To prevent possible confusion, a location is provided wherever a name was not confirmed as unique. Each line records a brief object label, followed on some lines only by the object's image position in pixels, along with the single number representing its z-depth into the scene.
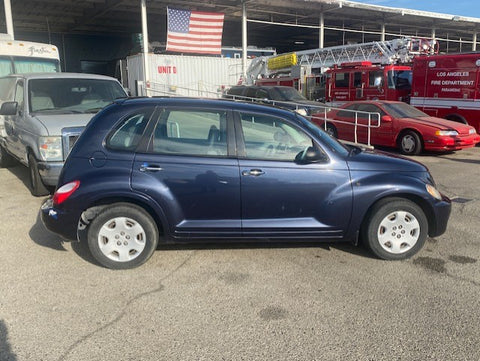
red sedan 10.57
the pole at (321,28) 26.61
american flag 20.08
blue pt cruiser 3.97
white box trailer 21.45
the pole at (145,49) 20.69
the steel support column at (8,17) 17.77
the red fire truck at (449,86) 12.59
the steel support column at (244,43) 23.70
